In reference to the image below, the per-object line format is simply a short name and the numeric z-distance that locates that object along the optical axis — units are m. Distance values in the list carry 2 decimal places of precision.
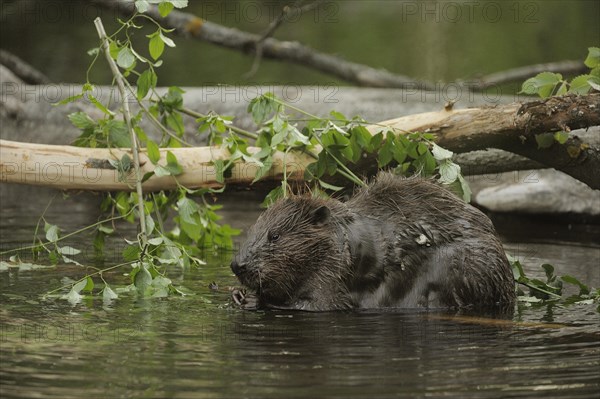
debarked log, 11.30
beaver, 10.16
